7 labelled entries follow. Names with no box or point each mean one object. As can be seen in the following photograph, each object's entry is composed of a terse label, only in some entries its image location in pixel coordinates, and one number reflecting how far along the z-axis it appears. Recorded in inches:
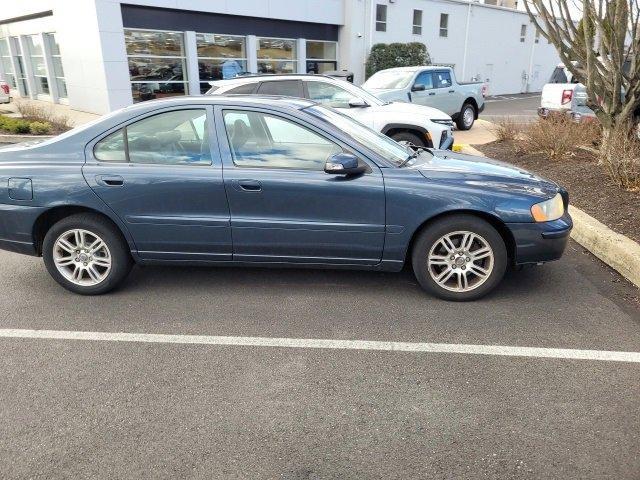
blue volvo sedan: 157.0
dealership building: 709.3
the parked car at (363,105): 347.6
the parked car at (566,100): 455.2
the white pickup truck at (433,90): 516.1
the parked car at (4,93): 747.4
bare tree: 285.0
